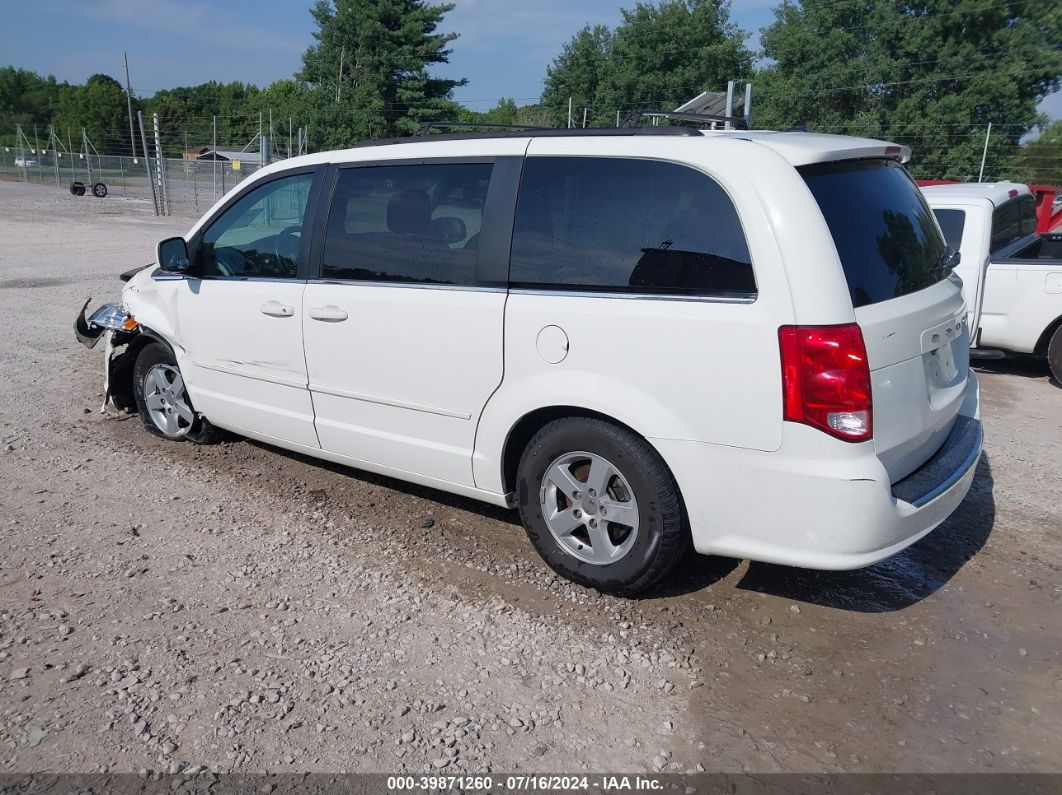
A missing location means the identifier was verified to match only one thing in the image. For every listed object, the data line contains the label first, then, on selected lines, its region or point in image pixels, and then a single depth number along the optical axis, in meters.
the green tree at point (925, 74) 34.53
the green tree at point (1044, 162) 28.84
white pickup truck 7.51
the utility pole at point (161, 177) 26.53
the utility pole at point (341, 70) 44.08
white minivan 3.06
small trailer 37.31
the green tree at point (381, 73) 42.78
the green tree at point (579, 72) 58.00
